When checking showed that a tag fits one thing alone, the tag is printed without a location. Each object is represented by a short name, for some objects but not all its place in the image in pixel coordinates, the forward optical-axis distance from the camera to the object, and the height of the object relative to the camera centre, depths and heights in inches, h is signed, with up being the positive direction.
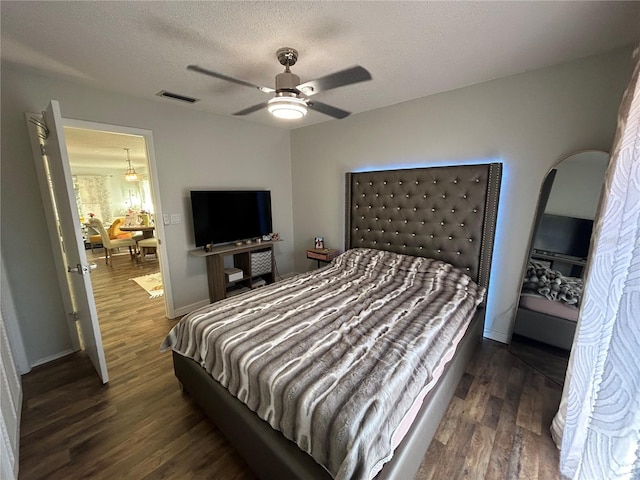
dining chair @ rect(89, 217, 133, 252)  240.4 -32.0
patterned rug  150.3 -52.7
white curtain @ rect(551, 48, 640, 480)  38.3 -24.2
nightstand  137.8 -29.9
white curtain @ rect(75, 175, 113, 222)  298.0 +4.9
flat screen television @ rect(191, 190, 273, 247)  120.3 -8.1
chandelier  255.5 +24.0
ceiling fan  59.8 +27.2
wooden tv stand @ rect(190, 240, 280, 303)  124.8 -32.0
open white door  68.4 -7.6
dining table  225.2 -25.5
